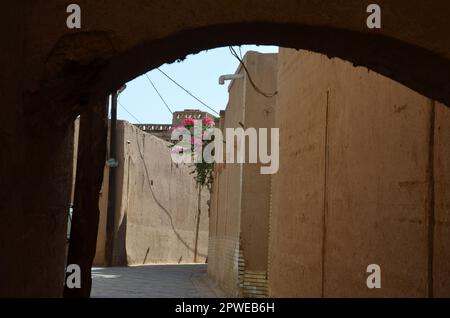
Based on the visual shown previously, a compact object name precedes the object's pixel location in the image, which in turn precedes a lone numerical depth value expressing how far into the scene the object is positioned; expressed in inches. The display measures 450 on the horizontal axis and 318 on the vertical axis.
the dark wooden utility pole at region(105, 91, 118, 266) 714.8
